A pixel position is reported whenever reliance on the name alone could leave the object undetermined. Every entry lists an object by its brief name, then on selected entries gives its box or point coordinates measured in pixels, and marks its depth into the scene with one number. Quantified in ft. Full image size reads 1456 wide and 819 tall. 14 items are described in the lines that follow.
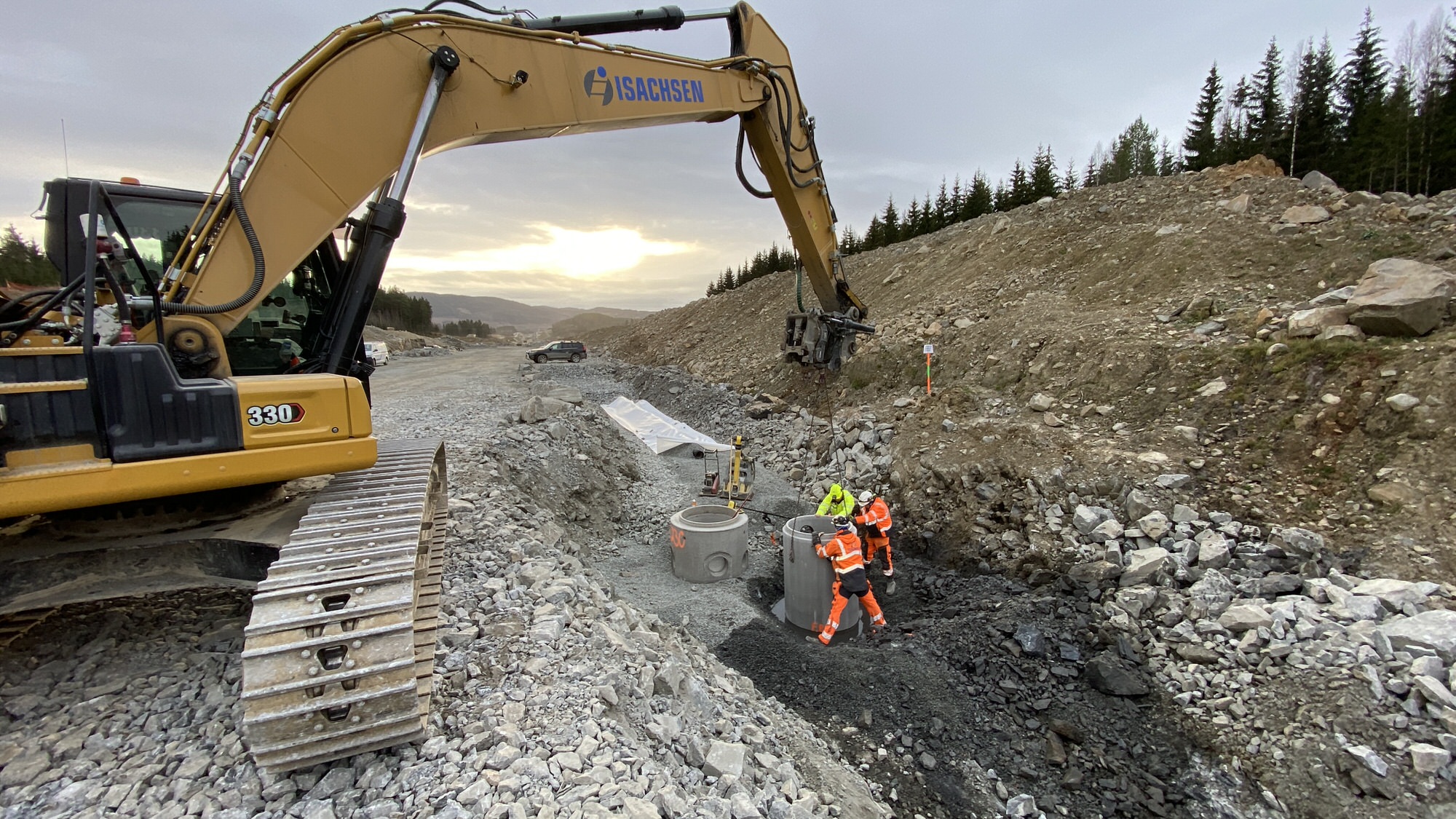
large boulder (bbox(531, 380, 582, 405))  42.37
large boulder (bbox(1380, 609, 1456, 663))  12.87
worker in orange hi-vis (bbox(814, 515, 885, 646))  19.03
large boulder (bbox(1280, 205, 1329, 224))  30.73
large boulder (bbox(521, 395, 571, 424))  32.40
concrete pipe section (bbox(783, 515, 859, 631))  19.92
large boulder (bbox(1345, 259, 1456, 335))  20.90
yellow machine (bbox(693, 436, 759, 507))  29.35
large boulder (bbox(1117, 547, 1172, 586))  18.12
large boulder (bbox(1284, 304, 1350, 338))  22.74
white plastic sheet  40.27
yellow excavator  7.87
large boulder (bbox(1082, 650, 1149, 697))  15.37
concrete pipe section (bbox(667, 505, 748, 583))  22.36
